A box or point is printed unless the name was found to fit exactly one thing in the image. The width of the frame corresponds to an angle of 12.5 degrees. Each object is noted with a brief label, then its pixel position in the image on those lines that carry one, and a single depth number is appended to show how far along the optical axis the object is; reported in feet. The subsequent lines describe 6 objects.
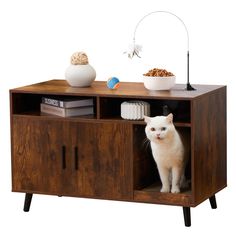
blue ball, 24.27
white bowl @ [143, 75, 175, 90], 23.80
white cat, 23.07
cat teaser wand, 24.27
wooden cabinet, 23.39
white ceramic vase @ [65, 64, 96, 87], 24.67
